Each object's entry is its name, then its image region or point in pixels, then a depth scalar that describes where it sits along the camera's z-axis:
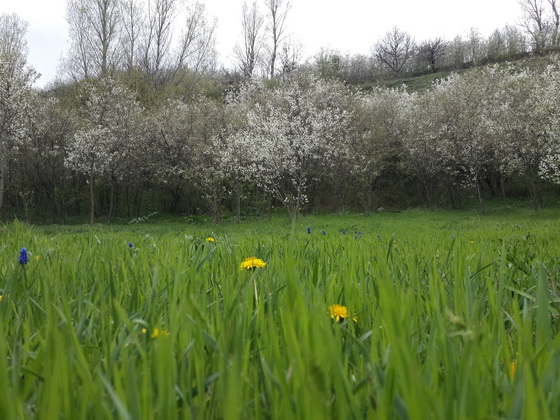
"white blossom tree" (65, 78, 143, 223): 23.61
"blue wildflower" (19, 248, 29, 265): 1.29
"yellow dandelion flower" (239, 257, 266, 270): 1.44
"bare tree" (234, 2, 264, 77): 42.25
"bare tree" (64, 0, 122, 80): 35.22
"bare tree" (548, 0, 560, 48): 46.69
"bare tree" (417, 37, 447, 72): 58.57
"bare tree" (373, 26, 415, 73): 60.69
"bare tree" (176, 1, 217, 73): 38.53
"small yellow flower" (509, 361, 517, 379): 0.59
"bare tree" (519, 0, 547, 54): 46.66
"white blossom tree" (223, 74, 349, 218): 23.17
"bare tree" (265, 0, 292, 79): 42.34
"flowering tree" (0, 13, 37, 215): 19.91
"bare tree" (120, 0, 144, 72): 36.62
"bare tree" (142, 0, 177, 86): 37.78
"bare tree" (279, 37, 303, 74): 37.49
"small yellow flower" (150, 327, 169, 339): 0.64
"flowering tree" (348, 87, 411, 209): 26.81
